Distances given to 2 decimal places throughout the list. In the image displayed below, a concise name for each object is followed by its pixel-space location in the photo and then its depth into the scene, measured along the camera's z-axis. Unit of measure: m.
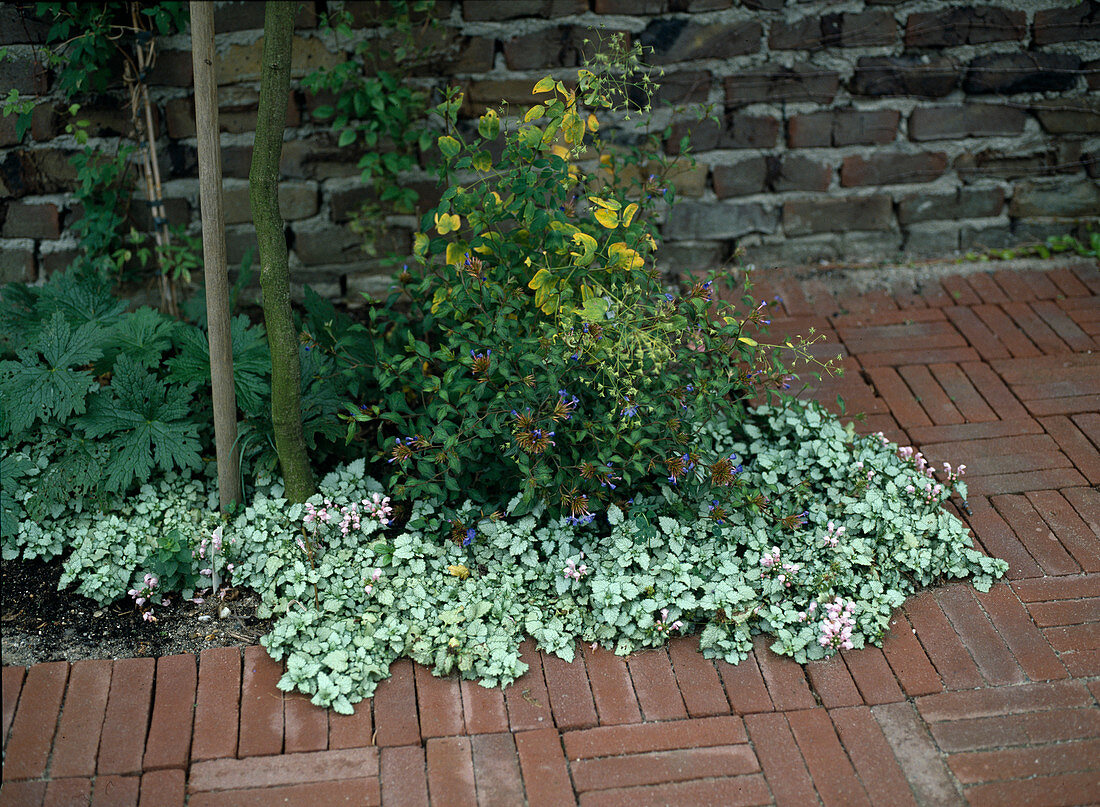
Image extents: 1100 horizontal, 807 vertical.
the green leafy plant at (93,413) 2.70
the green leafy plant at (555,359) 2.52
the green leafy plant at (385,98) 3.40
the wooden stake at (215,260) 2.33
